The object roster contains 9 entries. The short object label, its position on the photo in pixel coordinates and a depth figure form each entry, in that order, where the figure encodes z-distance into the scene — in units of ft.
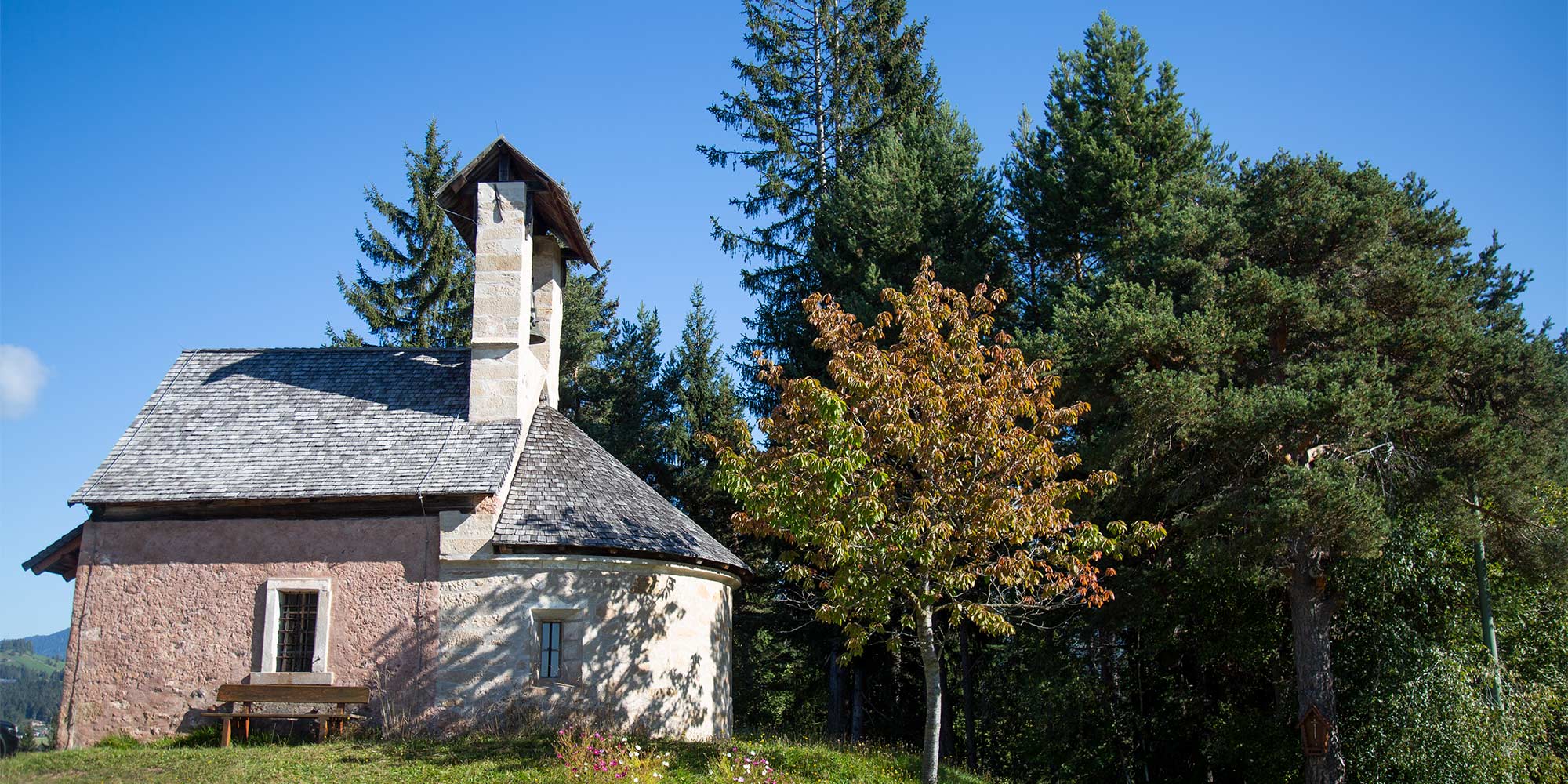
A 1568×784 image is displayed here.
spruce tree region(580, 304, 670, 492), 93.97
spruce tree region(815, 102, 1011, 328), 76.84
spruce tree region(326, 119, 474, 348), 108.99
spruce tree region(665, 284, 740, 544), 89.81
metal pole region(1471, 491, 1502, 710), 53.16
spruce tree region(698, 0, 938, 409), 97.71
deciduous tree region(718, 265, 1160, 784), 41.50
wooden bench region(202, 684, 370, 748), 48.32
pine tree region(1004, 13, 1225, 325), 70.85
